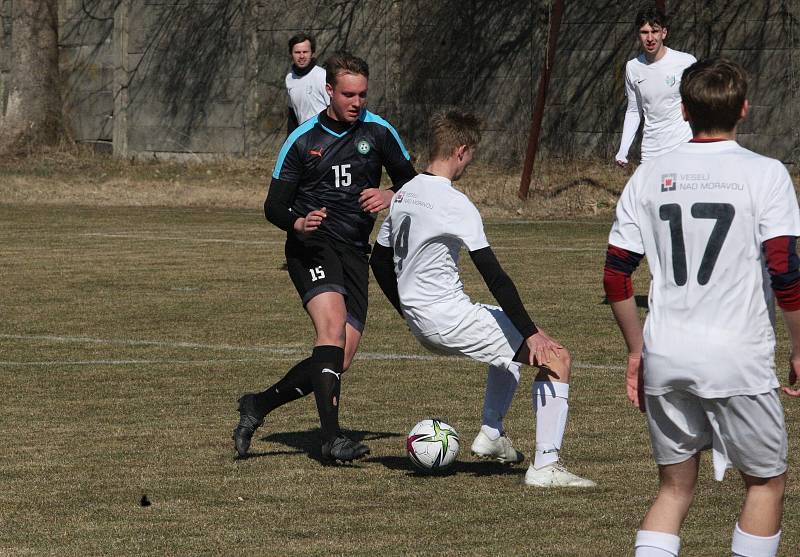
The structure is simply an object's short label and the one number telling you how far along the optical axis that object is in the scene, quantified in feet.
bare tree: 193.36
